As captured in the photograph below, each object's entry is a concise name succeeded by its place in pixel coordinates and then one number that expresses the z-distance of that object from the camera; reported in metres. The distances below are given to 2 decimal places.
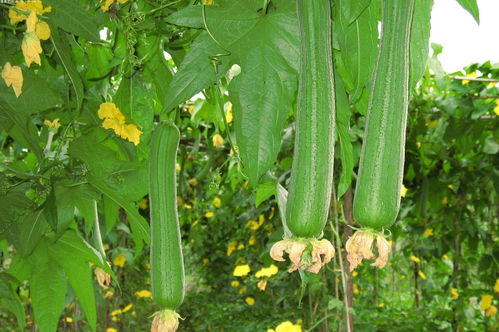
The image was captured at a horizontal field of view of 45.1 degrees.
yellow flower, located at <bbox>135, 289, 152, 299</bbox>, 5.03
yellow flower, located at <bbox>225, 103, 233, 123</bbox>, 2.31
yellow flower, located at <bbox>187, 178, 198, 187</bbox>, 4.91
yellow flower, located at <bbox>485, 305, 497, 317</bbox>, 3.50
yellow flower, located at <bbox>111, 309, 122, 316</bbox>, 4.62
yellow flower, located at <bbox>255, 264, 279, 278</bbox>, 3.21
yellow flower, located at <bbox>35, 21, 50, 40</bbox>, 1.04
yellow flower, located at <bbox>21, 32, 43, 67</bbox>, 1.02
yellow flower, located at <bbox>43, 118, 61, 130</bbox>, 1.37
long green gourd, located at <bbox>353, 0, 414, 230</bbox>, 0.57
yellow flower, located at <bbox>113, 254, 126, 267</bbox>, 4.14
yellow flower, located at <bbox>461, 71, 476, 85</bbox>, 2.97
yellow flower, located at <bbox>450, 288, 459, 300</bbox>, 4.31
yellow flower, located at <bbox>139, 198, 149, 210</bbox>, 4.70
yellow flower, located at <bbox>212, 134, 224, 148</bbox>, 2.62
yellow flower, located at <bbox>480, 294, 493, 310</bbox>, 3.52
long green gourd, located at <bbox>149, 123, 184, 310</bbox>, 0.82
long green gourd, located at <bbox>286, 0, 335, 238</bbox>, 0.58
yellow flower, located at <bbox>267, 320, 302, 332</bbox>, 2.39
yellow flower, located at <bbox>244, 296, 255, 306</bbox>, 5.20
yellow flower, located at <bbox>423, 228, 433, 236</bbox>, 4.21
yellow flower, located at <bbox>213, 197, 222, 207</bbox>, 5.62
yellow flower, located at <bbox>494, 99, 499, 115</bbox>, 2.88
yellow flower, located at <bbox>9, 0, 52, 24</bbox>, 1.03
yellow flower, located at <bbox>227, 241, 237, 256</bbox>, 5.44
